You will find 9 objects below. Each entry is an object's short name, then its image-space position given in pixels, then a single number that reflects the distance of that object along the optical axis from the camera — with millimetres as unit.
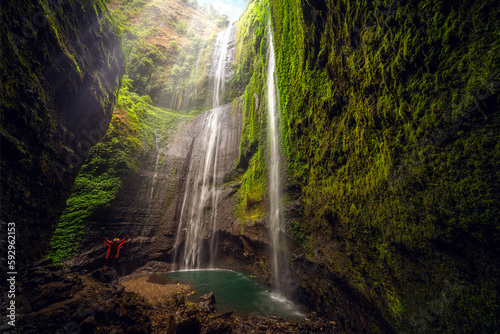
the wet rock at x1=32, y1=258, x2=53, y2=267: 3753
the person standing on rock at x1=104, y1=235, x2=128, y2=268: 8211
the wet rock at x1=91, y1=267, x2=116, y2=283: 6599
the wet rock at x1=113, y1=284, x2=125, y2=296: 4375
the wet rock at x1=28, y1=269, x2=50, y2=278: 3685
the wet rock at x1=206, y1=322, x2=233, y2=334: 3812
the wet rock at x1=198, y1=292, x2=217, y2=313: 4926
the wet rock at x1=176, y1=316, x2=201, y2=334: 3439
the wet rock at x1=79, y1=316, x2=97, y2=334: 3225
